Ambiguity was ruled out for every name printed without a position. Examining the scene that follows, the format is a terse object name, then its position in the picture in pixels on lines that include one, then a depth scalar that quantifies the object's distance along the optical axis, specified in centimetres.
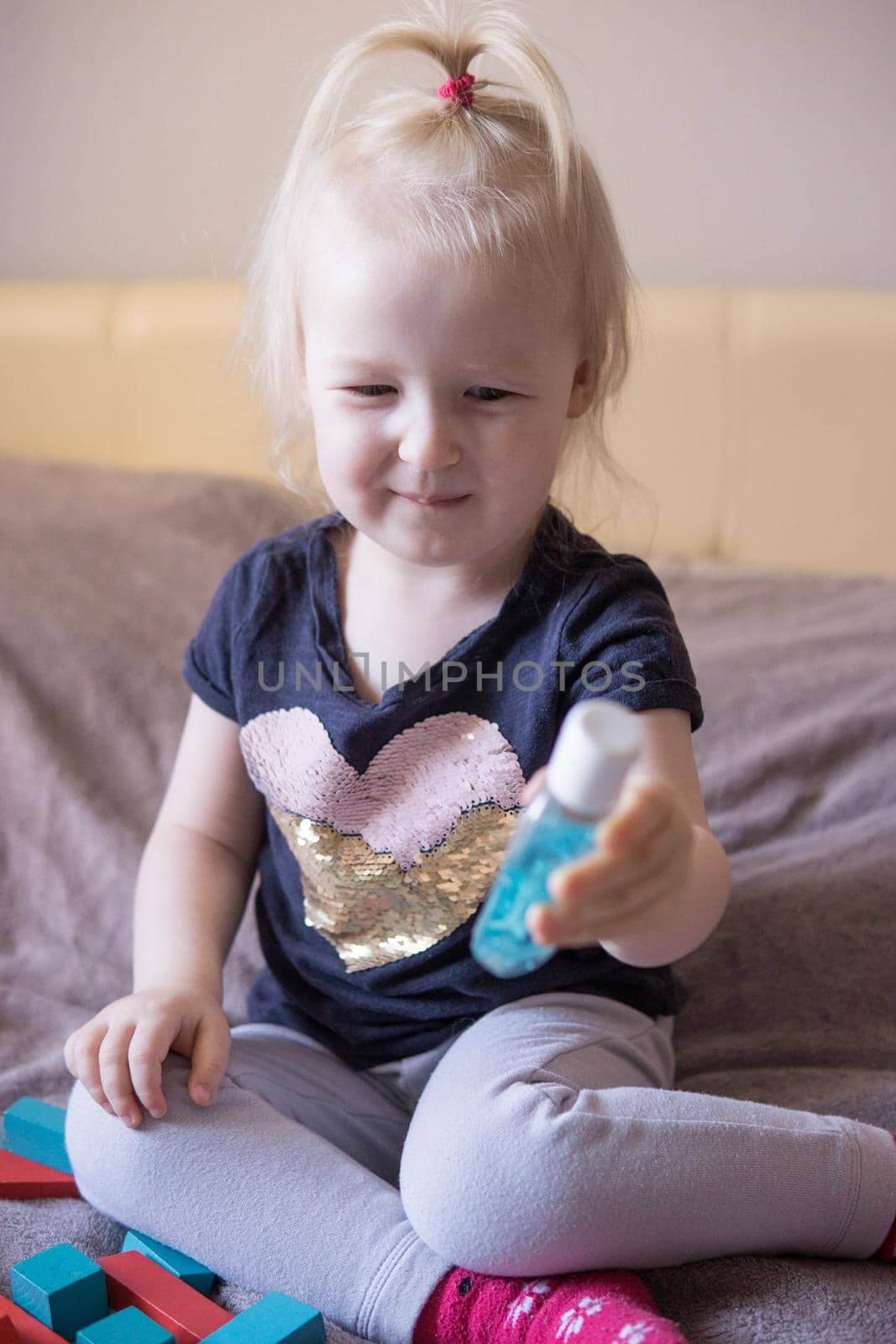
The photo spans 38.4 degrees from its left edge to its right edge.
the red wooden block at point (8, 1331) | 62
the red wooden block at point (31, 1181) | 76
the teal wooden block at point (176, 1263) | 70
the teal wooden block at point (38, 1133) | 80
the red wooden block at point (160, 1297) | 65
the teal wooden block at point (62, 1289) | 64
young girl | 66
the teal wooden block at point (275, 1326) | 61
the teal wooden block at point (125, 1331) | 62
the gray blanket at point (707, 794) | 88
